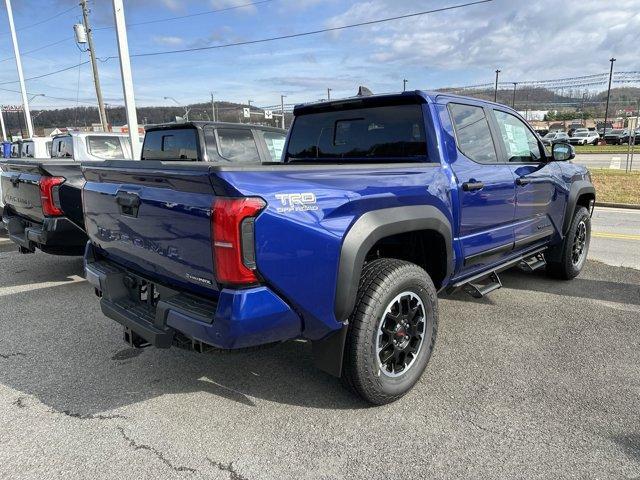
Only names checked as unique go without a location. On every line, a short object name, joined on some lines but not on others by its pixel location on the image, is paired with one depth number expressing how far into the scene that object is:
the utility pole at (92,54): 23.56
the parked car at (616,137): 44.83
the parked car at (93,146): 8.71
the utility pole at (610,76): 58.17
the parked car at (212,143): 6.51
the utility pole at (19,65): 18.41
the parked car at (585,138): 47.11
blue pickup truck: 2.23
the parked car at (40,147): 11.75
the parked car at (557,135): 49.42
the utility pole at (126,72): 8.86
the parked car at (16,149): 13.38
